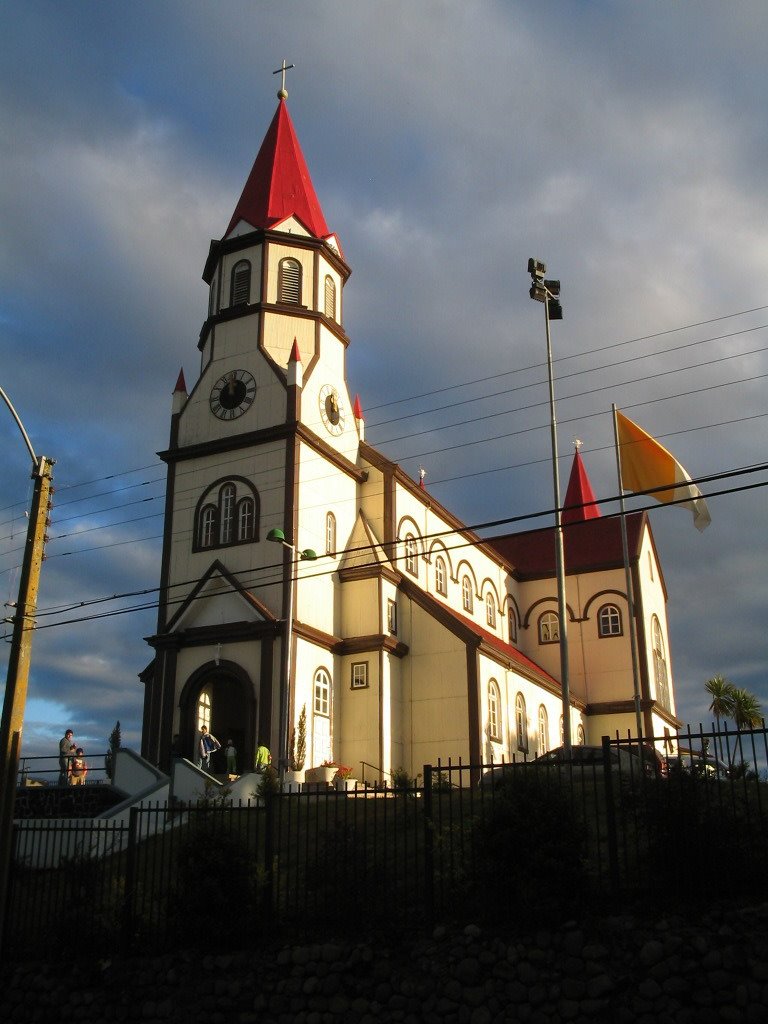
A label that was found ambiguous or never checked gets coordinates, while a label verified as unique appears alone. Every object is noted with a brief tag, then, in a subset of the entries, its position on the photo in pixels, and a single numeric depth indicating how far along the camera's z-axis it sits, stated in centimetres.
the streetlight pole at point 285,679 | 2609
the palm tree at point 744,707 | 4654
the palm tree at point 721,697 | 4753
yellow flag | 3002
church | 3003
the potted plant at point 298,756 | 2789
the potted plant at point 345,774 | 2864
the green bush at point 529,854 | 1218
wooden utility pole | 1579
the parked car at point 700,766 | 1282
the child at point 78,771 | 2675
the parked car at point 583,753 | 2409
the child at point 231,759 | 2714
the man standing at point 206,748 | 2762
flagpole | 2923
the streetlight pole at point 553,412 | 2470
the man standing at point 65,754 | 2633
